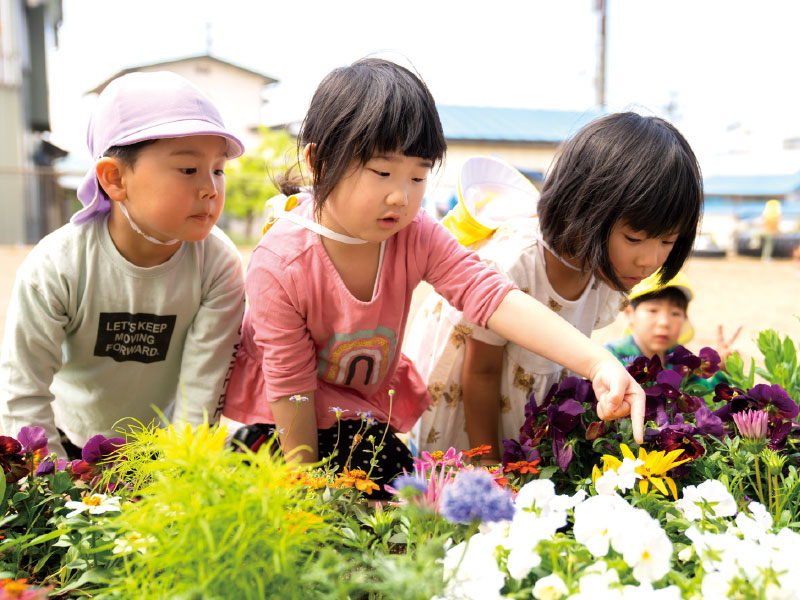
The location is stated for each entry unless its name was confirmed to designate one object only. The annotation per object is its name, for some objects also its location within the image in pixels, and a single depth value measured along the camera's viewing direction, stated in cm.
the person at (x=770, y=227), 1711
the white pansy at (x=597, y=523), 97
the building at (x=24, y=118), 1741
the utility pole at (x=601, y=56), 1427
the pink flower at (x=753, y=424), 146
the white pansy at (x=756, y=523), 109
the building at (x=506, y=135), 2291
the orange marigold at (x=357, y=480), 133
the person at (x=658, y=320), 295
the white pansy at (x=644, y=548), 92
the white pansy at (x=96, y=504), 116
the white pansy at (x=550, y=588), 90
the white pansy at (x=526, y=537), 94
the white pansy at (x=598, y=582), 88
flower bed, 88
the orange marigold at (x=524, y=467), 146
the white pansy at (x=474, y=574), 91
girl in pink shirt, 161
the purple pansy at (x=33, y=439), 146
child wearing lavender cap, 180
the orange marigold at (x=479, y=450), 150
